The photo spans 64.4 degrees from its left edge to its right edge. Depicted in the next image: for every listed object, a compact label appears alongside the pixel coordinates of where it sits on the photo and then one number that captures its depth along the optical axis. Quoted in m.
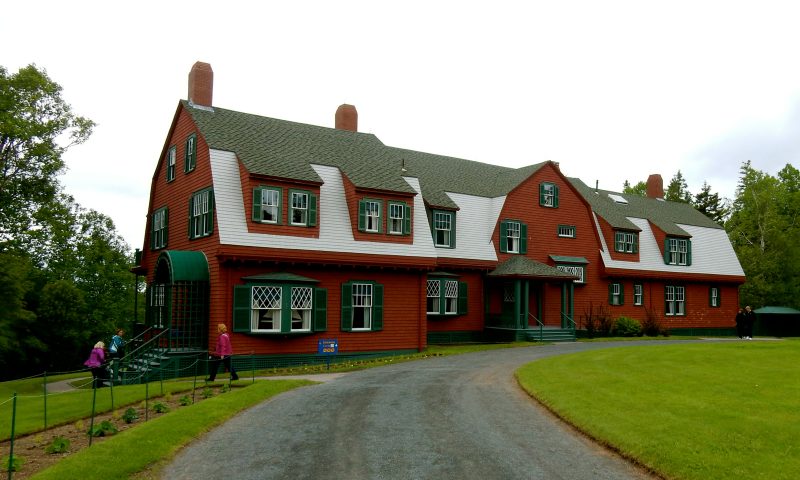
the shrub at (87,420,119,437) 12.71
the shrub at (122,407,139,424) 14.02
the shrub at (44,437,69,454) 11.58
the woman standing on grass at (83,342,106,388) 20.94
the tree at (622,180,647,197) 79.01
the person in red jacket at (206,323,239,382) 19.52
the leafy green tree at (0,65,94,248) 32.91
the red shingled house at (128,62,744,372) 23.89
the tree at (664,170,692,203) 79.69
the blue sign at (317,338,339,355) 23.05
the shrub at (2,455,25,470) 10.22
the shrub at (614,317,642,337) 36.44
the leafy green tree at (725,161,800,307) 51.81
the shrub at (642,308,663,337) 37.69
